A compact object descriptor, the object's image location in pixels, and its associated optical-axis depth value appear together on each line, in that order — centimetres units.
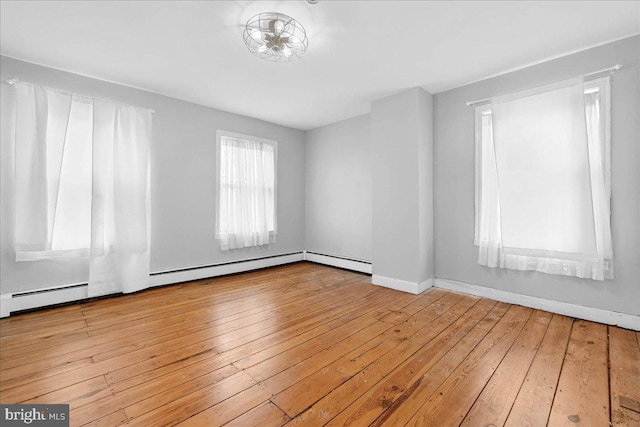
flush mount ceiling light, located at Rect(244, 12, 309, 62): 217
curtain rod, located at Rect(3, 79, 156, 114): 273
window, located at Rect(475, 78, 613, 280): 251
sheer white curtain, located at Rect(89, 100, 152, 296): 321
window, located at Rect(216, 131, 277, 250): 441
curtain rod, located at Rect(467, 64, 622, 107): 242
